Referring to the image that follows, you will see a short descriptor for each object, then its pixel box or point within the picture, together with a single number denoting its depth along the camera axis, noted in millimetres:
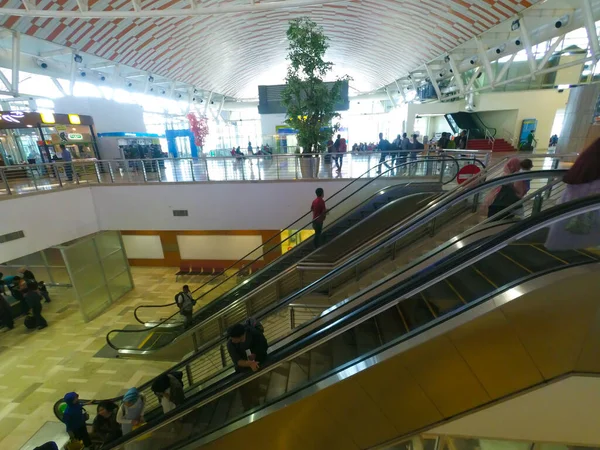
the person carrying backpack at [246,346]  3270
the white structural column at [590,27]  9008
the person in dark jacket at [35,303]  8375
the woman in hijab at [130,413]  4117
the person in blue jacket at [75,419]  4520
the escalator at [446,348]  2176
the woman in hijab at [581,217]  2189
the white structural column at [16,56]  11993
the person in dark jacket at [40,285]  9195
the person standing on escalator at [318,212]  6668
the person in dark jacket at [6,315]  8562
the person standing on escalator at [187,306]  7328
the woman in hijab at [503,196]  3941
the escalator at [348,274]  3902
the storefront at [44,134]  11589
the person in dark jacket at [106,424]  4441
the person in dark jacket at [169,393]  3969
